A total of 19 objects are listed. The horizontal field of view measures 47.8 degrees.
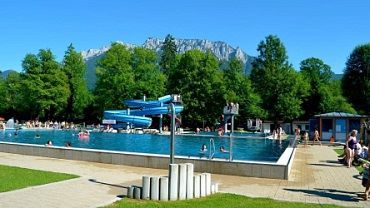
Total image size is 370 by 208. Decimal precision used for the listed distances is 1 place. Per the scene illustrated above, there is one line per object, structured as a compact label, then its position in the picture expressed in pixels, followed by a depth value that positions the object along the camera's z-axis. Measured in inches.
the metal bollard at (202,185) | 373.4
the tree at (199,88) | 2322.8
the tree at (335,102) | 2246.6
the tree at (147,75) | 2428.6
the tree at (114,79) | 2433.6
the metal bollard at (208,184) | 381.1
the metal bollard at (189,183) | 364.8
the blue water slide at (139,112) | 2033.7
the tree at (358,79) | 2196.1
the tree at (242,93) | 2290.8
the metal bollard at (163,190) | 356.2
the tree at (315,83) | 2421.3
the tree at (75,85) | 2798.5
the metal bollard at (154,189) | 355.9
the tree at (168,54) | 3101.9
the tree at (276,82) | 2301.8
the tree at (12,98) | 2871.6
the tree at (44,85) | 2599.2
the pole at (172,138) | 385.7
